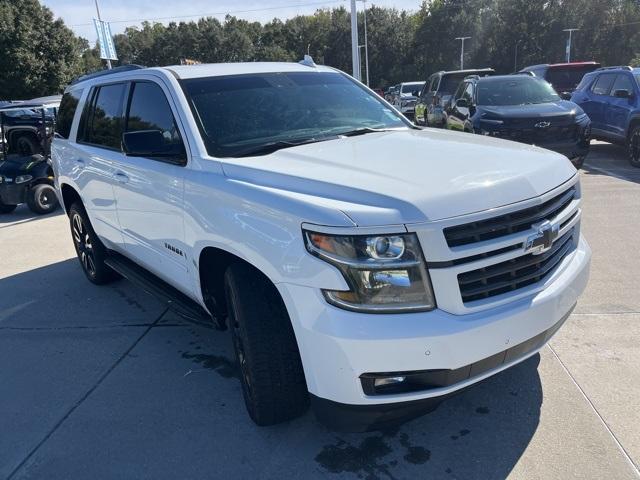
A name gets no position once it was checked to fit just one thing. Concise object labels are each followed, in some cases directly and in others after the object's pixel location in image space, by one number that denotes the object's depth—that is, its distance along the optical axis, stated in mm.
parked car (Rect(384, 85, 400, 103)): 30894
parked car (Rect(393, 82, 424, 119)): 24614
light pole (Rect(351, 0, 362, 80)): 20656
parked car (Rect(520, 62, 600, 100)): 15781
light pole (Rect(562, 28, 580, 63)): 40150
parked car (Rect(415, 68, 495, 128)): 14038
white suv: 2273
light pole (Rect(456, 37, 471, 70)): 54419
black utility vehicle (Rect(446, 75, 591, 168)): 9086
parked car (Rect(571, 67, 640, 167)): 10211
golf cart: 9492
